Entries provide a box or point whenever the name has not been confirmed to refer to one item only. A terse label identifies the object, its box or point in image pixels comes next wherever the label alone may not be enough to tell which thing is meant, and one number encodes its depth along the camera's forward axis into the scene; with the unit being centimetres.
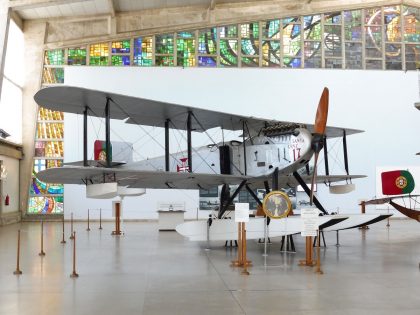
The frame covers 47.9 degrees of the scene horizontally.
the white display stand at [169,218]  1711
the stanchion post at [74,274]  737
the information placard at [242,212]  853
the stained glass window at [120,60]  2220
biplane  966
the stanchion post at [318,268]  775
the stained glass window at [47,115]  2206
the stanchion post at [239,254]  858
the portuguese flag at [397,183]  1159
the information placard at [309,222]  827
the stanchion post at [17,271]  765
